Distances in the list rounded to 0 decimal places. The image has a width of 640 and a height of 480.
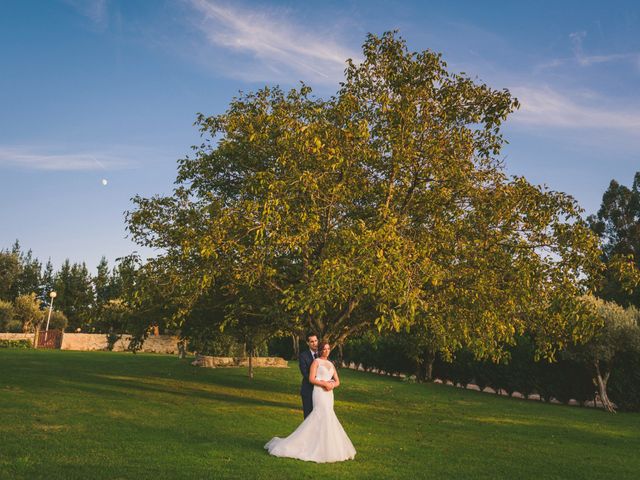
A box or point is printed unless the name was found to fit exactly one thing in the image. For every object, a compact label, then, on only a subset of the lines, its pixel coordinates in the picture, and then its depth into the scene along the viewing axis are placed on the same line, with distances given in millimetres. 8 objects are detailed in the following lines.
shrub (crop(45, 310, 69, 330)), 77500
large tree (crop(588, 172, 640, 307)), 59875
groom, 12086
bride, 10891
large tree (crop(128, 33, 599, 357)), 15180
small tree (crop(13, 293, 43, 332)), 73375
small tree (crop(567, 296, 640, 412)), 25297
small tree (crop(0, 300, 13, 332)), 70250
